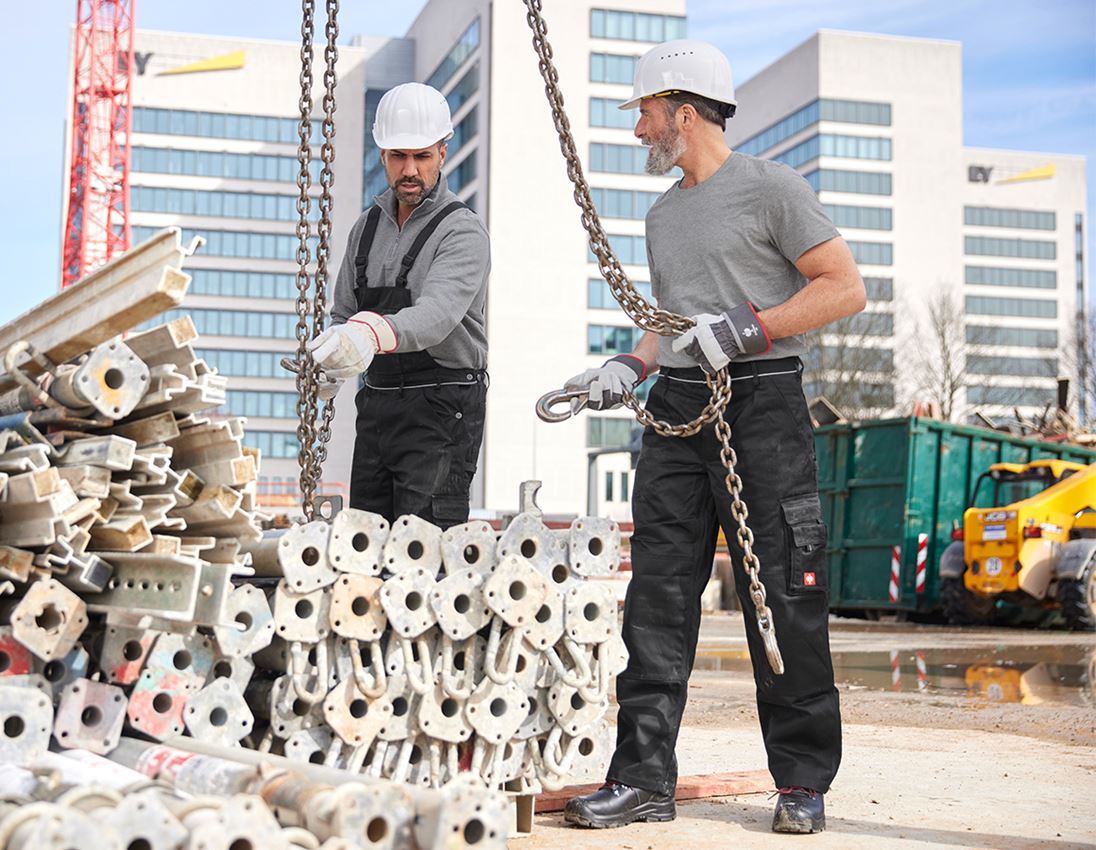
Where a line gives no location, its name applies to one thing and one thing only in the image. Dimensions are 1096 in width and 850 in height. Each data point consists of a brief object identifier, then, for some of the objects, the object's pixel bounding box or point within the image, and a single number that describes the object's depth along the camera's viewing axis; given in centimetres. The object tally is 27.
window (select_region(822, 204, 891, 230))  7794
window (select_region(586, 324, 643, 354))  6688
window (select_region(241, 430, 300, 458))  7588
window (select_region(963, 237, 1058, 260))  8656
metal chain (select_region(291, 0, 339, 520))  436
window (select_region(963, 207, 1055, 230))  8700
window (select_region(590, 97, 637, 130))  6688
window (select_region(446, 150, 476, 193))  6831
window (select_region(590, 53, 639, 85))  6712
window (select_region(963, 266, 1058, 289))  8606
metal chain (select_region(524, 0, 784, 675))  411
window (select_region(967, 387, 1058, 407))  6142
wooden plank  434
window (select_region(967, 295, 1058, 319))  8556
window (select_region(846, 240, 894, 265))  7750
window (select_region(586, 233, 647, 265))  6606
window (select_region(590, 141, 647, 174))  6744
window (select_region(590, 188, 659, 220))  6738
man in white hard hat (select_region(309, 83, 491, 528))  459
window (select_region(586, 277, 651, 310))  6681
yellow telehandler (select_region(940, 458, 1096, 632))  1561
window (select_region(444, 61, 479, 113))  6816
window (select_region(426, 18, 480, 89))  6869
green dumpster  1698
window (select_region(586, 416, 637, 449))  6581
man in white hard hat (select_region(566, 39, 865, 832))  417
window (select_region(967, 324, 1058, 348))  8469
